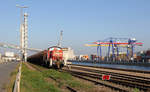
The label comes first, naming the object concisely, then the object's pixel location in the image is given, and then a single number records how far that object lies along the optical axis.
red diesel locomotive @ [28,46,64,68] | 28.07
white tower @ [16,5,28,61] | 121.19
